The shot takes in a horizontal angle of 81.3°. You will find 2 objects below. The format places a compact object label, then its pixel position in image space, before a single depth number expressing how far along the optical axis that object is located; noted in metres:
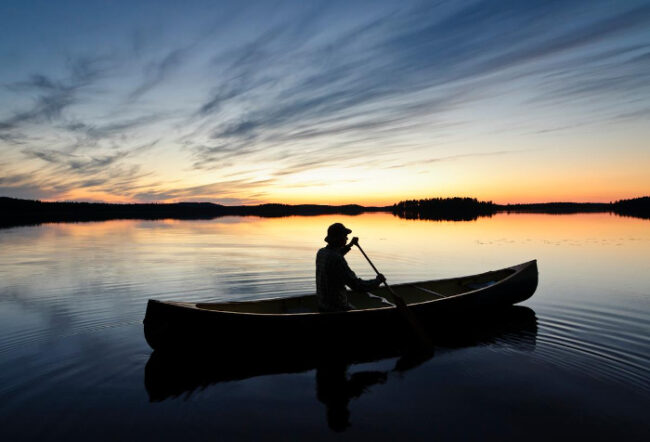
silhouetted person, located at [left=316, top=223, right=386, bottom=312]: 7.18
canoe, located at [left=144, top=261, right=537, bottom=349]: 6.24
